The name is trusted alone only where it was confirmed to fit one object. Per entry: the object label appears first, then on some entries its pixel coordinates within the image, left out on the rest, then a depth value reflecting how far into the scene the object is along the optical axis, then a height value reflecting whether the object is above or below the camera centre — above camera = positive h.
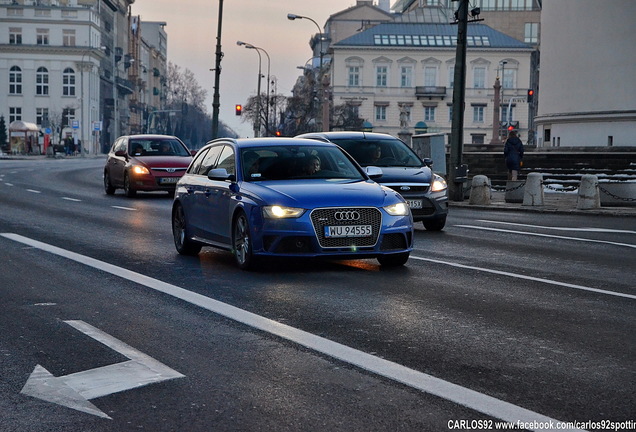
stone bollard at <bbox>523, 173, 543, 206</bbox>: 26.48 -1.57
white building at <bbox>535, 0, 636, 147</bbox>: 53.84 +2.66
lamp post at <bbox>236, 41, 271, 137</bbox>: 79.92 +4.34
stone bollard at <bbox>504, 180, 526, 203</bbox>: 28.62 -1.70
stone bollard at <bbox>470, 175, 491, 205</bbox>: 27.64 -1.70
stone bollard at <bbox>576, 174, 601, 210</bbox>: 24.89 -1.53
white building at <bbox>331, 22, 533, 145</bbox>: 112.75 +4.60
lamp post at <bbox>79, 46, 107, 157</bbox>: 119.56 +3.70
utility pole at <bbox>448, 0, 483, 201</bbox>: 28.14 +0.51
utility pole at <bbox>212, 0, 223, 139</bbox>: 51.69 +2.16
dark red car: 28.81 -1.18
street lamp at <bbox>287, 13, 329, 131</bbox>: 63.76 +1.48
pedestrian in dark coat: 33.84 -0.85
